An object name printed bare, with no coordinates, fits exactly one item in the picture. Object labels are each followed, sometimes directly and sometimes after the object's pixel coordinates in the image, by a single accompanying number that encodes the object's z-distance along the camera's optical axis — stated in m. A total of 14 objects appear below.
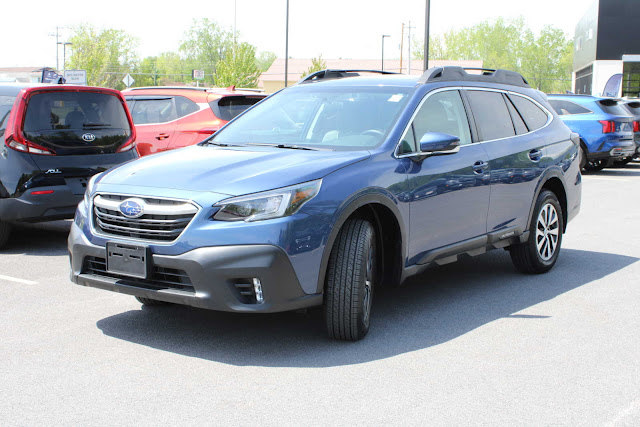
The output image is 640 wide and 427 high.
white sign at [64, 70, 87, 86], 29.15
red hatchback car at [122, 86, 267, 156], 11.25
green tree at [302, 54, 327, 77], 72.79
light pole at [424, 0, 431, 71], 21.40
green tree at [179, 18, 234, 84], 140.12
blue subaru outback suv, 4.50
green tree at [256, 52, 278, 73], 174.55
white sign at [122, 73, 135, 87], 36.47
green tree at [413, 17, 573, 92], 126.69
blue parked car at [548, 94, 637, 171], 18.34
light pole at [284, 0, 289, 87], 40.42
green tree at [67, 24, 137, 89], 87.81
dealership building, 49.25
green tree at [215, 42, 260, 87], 58.34
